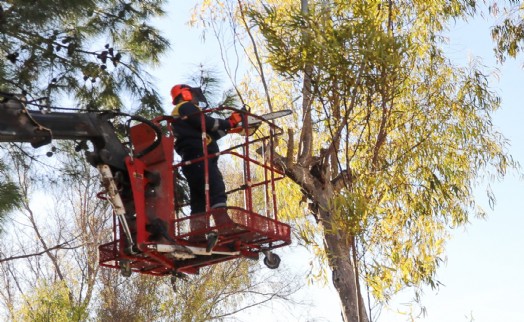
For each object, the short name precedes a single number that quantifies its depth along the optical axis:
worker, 15.36
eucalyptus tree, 20.91
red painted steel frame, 14.28
